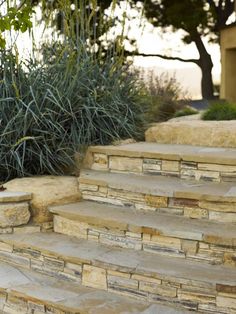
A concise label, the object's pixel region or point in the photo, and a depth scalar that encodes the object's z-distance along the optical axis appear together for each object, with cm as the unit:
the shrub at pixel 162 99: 488
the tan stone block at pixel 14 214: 341
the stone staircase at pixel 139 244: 262
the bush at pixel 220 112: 468
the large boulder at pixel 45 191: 351
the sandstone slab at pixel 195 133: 380
